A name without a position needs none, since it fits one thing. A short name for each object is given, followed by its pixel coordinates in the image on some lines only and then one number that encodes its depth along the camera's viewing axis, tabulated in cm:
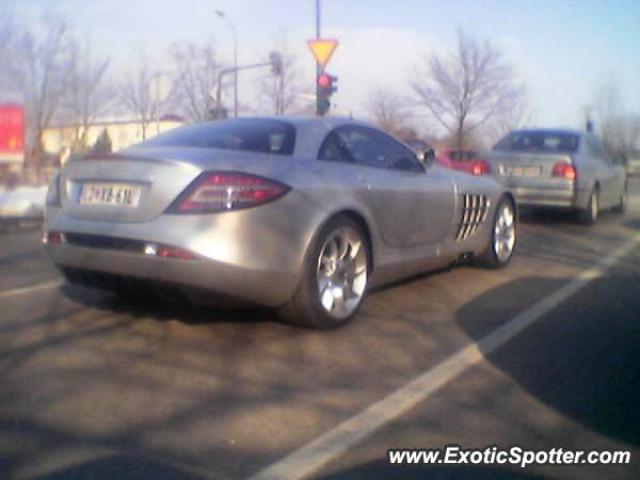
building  2706
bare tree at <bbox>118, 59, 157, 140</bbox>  2631
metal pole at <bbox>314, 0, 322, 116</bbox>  1616
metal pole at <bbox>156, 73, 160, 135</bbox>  1433
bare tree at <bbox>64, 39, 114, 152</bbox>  2277
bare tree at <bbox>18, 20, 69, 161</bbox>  2139
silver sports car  390
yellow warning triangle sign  1290
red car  1117
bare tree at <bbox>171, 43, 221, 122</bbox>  2411
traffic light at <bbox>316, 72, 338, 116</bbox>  1402
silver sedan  1059
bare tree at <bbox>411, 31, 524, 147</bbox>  3152
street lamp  2100
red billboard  1309
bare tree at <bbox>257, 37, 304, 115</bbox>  2381
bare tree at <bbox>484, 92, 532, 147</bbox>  3425
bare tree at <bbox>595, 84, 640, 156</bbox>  3826
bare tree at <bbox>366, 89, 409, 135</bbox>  3032
